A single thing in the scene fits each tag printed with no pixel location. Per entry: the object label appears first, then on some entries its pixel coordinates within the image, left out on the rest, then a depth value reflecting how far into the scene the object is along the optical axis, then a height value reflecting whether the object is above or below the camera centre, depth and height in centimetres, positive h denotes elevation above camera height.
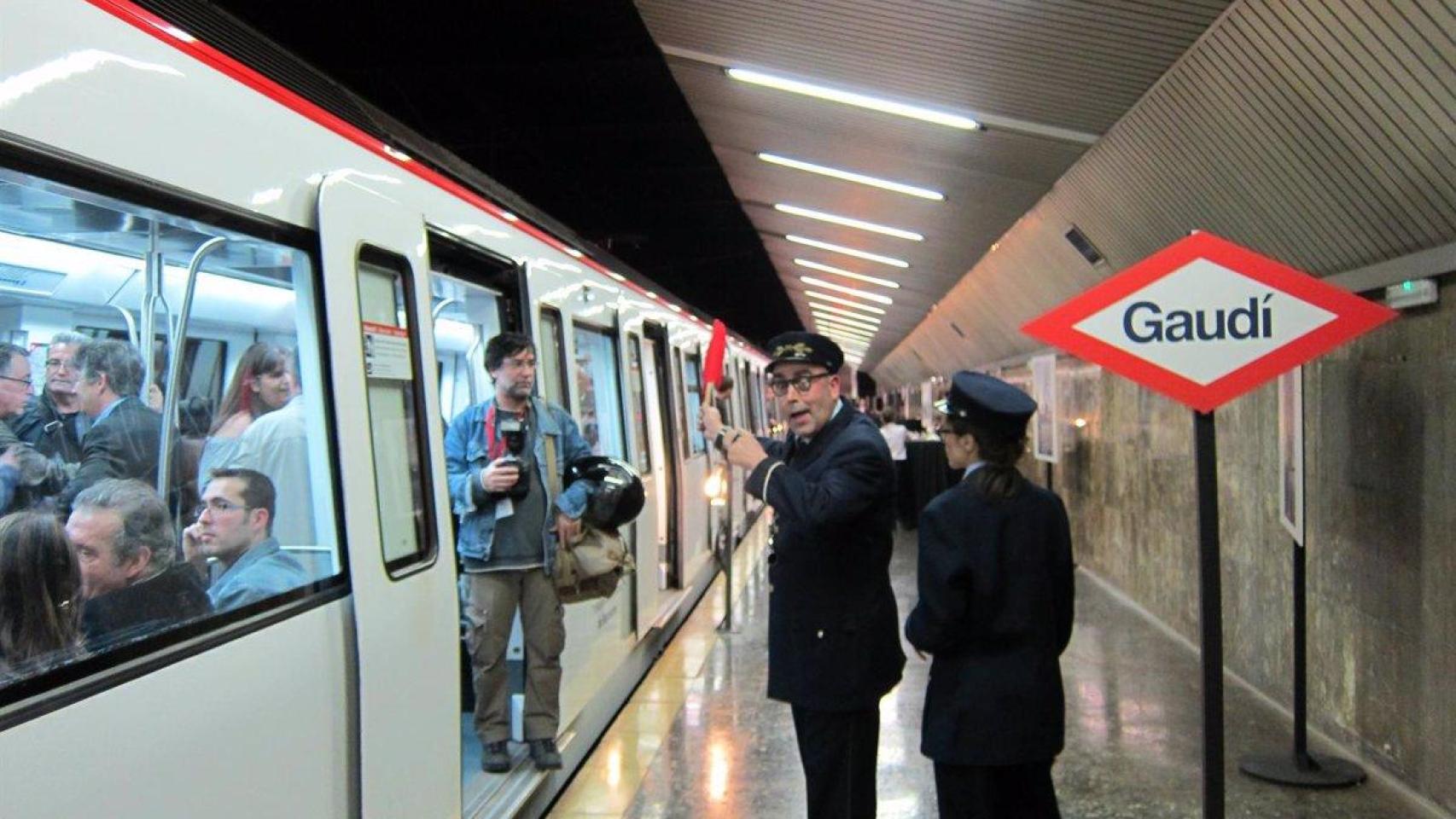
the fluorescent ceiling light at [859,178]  1066 +135
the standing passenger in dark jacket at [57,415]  249 -3
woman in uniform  346 -72
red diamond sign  371 +1
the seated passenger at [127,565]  243 -32
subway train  232 +10
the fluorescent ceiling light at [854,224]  1324 +124
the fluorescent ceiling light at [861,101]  804 +149
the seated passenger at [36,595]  218 -33
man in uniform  361 -64
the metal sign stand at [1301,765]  577 -197
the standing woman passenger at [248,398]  296 -3
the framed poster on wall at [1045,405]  1244 -66
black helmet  505 -48
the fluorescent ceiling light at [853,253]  1570 +114
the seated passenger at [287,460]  310 -18
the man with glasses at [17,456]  230 -10
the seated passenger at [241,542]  286 -33
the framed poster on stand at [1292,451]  580 -58
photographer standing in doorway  498 -62
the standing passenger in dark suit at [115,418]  257 -5
